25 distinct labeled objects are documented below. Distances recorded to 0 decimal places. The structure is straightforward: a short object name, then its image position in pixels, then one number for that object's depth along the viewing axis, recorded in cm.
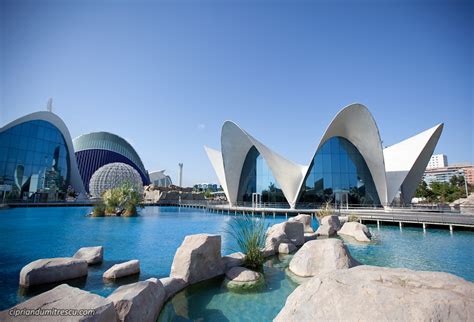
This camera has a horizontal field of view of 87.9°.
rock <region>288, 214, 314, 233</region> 1341
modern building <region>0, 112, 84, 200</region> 3388
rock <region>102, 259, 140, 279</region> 607
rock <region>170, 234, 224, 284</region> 576
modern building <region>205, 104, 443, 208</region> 2638
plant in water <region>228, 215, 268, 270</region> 708
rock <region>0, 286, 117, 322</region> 255
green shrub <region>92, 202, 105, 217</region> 2195
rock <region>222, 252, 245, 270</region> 670
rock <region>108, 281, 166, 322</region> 347
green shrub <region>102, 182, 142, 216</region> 2305
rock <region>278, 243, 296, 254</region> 895
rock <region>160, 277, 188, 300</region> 504
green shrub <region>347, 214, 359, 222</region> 1659
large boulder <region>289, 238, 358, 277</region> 596
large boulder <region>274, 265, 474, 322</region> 221
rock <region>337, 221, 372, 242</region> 1150
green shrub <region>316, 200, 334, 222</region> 1712
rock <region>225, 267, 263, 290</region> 566
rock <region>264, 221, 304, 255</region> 926
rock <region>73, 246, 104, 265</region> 727
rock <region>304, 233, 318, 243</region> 1109
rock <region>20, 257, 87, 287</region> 542
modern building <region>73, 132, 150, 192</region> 6334
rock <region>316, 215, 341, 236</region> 1265
